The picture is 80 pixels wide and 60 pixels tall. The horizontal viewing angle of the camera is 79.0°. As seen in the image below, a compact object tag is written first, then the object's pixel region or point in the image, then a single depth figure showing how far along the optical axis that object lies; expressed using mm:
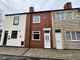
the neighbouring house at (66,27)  6949
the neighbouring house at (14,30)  8004
